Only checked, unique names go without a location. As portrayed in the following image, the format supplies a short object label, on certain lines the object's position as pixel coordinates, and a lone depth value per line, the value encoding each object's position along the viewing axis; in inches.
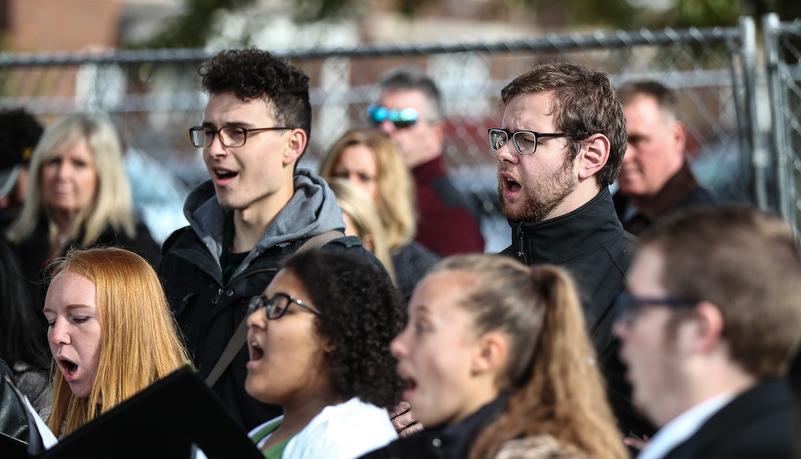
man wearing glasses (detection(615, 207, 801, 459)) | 135.9
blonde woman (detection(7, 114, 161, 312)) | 401.4
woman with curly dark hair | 205.5
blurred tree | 892.5
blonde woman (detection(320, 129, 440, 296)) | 395.5
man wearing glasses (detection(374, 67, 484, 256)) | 446.9
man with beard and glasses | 239.3
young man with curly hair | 277.6
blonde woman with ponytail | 163.9
